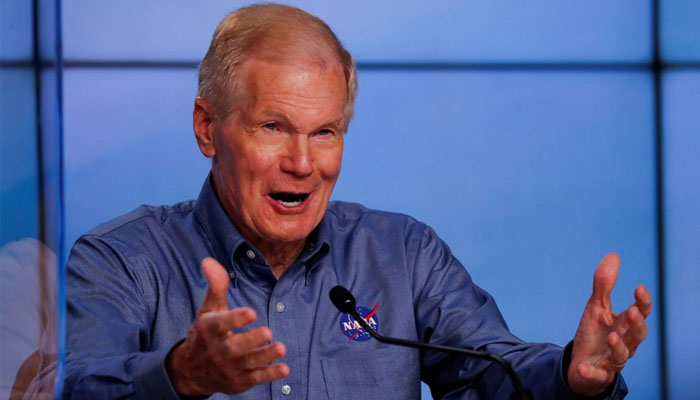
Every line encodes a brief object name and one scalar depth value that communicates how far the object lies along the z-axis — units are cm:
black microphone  513
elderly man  539
